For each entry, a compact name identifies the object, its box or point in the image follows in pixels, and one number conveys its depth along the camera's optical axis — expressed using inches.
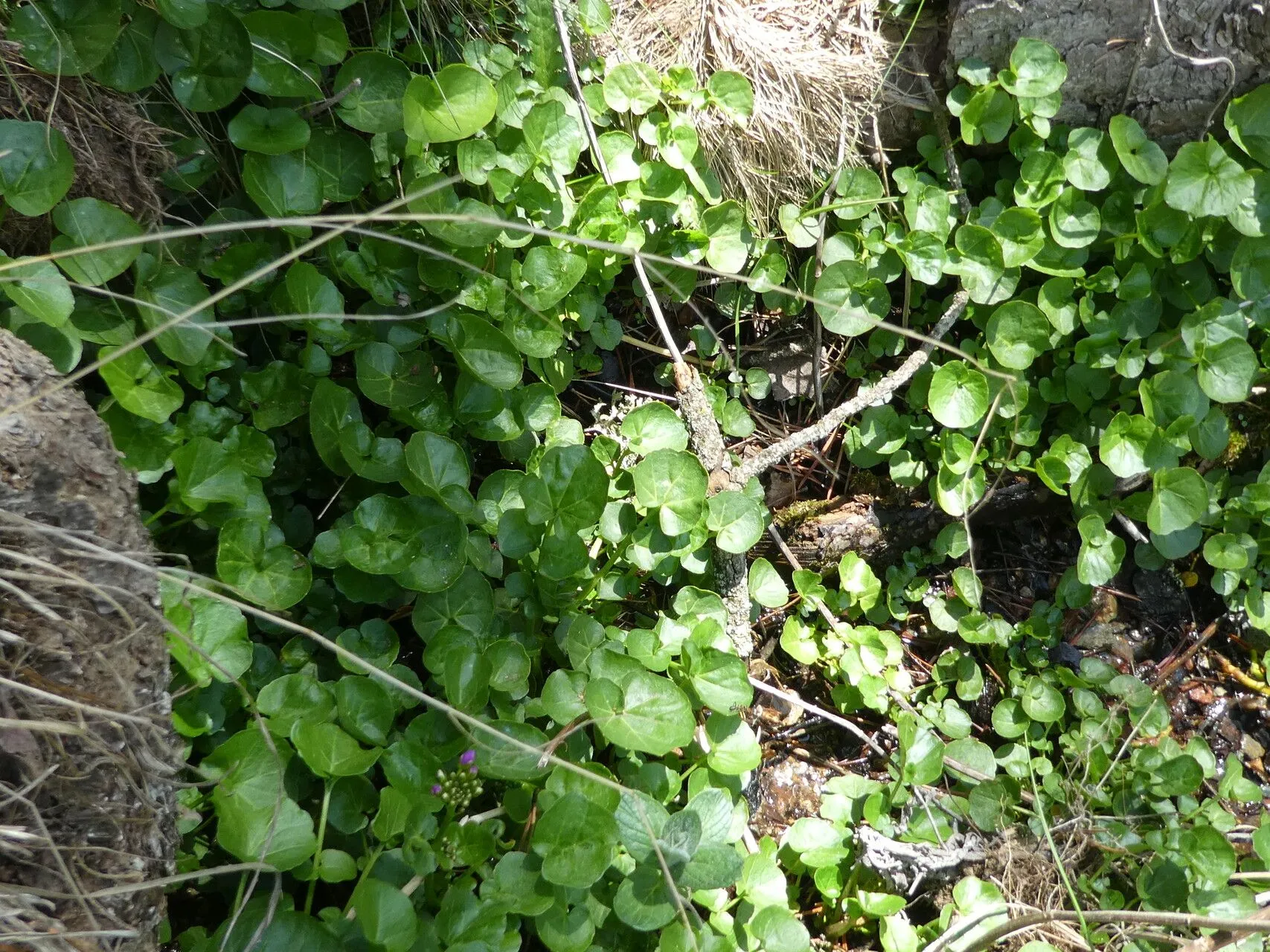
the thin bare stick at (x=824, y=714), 23.9
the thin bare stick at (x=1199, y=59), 22.9
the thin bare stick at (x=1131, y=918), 17.0
